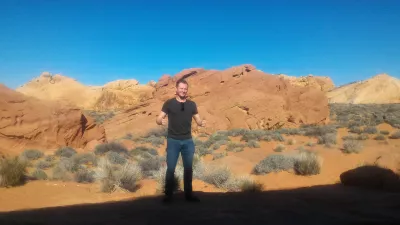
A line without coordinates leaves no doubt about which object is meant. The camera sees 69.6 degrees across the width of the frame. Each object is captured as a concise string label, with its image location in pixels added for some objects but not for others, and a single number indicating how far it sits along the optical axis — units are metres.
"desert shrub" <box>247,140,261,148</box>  14.99
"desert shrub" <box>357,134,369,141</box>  15.33
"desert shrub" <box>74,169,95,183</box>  7.75
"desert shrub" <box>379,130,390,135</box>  16.39
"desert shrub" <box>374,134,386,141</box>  14.74
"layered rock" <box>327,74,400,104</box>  58.41
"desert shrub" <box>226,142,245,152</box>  14.41
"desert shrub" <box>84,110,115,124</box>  29.06
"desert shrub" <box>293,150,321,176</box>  8.07
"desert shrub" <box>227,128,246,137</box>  18.73
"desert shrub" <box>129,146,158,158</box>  13.16
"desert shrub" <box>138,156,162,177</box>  9.75
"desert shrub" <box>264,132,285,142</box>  16.38
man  4.86
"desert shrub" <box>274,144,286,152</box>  13.77
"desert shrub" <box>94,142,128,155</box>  13.09
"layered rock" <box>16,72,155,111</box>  43.70
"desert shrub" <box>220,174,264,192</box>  6.27
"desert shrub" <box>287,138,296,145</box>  15.27
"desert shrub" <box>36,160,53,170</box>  9.67
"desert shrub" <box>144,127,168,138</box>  20.56
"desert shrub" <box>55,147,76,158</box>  11.72
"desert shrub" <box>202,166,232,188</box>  7.22
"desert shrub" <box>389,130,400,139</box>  15.18
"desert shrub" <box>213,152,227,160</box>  12.75
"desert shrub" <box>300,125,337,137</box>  17.44
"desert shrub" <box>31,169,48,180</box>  7.52
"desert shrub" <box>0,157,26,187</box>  6.08
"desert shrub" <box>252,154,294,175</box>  8.88
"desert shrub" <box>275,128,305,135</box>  18.12
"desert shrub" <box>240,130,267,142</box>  16.94
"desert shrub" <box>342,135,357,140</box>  15.61
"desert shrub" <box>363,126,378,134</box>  16.77
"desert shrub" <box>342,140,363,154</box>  11.67
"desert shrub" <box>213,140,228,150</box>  15.35
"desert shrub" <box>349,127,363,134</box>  17.65
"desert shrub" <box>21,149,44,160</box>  10.72
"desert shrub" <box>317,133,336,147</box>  14.27
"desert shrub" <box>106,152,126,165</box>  10.50
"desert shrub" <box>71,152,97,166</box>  10.60
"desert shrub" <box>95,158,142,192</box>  6.18
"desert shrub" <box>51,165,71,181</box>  7.73
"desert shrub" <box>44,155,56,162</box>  10.69
